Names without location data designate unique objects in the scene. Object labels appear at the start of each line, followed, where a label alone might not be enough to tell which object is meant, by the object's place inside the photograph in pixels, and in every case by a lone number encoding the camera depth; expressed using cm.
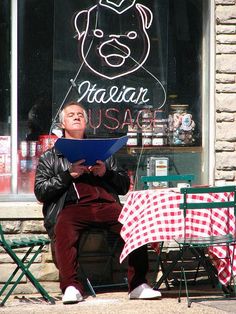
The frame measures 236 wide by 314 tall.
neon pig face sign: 1767
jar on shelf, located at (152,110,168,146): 1789
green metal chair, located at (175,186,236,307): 1475
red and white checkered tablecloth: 1508
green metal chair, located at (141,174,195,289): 1579
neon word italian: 1769
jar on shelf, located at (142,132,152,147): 1786
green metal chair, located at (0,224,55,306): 1505
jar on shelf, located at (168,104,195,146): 1791
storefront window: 1745
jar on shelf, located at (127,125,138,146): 1778
